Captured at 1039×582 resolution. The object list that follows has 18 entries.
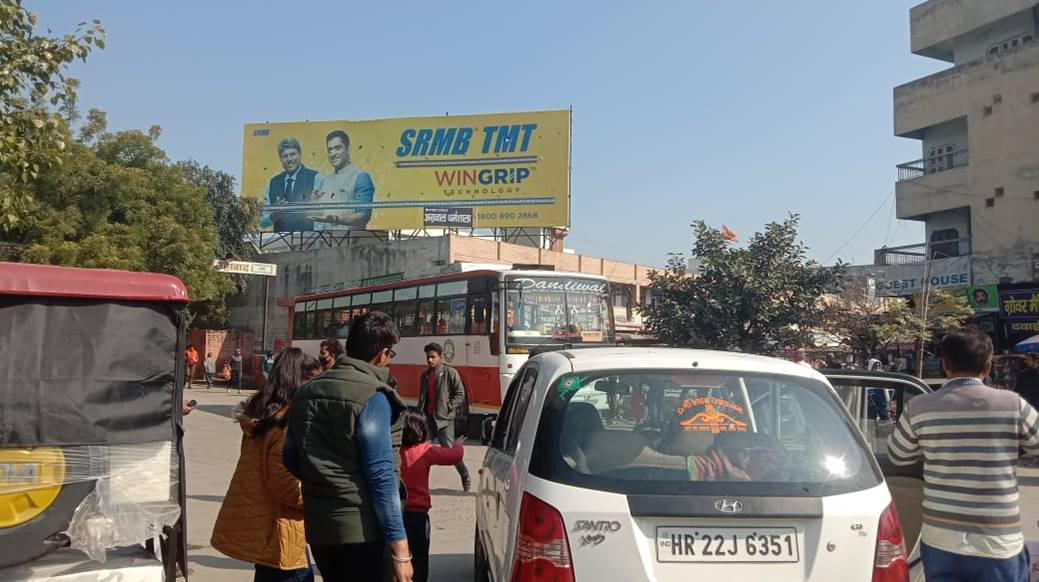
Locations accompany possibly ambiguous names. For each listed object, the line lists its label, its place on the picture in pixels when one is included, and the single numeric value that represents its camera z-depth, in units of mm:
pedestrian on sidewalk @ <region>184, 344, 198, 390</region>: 30219
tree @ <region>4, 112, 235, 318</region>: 25688
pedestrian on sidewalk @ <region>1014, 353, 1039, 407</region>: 11203
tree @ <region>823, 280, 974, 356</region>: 21609
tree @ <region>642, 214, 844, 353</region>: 15602
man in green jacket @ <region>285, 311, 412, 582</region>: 3260
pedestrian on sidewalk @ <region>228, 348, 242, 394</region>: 30625
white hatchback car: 3166
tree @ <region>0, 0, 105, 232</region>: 8234
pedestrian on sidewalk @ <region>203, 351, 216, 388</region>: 32438
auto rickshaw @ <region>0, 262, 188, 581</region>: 4016
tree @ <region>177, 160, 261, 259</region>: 34719
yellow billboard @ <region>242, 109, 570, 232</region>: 34031
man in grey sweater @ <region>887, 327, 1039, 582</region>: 3502
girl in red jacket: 4965
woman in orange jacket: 3975
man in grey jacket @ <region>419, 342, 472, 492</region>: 9203
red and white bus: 15891
